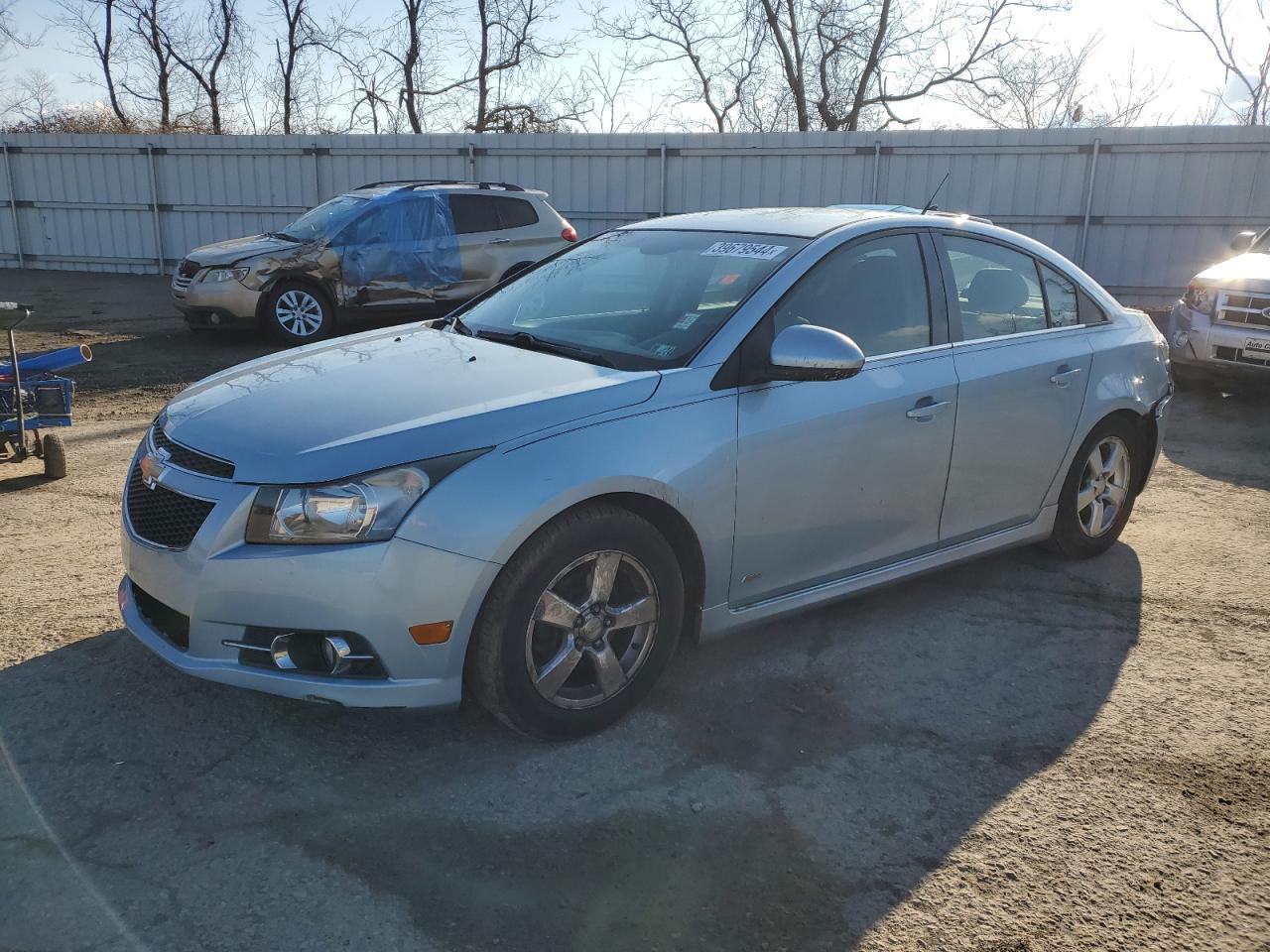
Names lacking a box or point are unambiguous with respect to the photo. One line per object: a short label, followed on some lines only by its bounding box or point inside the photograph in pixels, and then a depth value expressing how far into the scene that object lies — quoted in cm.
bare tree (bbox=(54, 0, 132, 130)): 3041
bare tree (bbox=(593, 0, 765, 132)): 2952
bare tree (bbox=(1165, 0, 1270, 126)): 2853
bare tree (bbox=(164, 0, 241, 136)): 3106
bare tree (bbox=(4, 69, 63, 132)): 2652
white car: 838
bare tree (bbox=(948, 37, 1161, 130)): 2777
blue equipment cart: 592
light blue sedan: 286
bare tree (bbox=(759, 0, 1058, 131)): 2736
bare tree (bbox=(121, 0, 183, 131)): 3069
